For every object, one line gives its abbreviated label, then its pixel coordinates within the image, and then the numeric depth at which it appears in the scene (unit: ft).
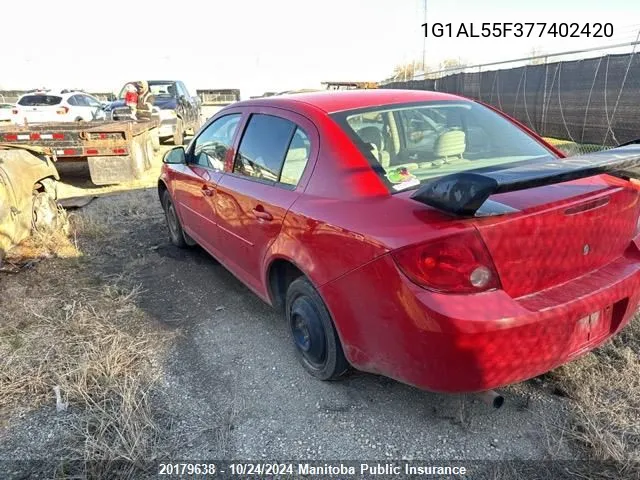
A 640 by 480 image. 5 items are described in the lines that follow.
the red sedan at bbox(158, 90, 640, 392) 6.13
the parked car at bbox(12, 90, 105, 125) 51.55
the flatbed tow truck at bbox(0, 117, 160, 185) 25.35
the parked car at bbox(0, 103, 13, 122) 52.54
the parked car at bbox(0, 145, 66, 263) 14.74
